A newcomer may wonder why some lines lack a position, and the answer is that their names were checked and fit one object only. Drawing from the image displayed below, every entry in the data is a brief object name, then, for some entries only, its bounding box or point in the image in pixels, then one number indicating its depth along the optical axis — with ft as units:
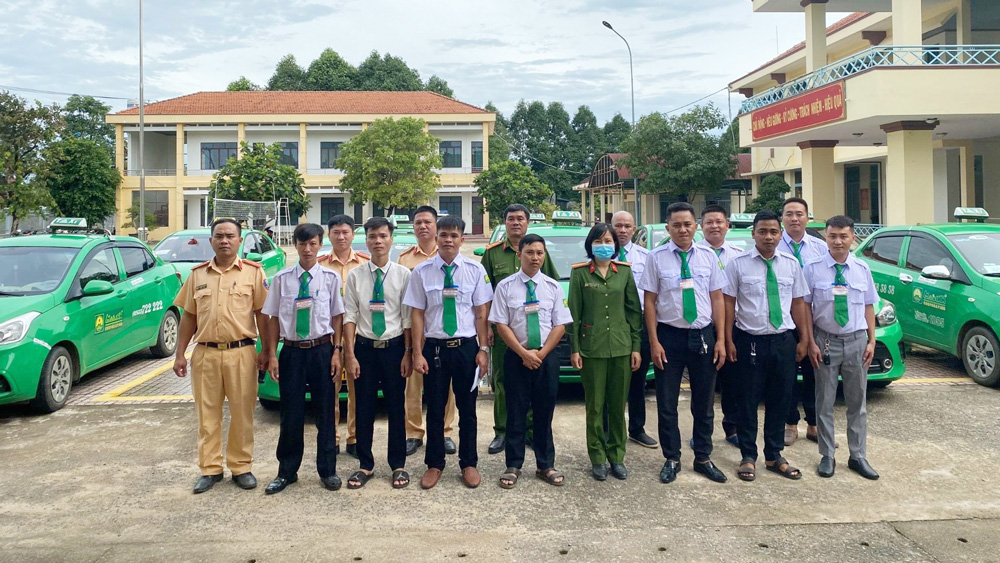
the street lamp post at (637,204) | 99.86
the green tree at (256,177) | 108.37
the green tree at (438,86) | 213.66
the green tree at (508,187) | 127.75
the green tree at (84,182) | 125.29
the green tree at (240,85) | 194.18
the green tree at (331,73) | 196.75
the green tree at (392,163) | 127.03
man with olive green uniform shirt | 18.80
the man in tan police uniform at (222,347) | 16.28
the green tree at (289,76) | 204.33
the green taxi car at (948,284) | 24.71
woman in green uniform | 16.35
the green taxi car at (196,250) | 40.29
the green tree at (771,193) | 91.67
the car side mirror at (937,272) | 24.99
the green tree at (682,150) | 109.81
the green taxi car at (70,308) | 21.63
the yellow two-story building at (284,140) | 148.97
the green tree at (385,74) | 198.80
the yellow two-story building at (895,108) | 51.75
